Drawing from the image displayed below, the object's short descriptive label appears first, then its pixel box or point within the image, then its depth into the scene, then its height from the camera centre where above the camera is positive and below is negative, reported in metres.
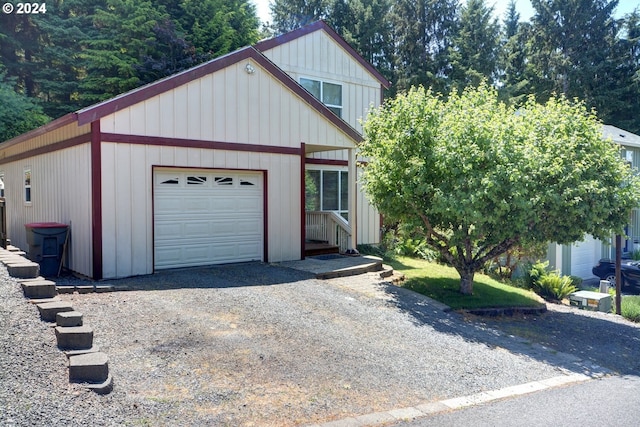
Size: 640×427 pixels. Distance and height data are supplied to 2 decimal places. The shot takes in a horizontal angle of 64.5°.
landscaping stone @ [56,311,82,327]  5.56 -1.35
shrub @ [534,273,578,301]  13.73 -2.48
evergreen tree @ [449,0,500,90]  33.78 +10.31
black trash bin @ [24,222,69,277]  9.98 -0.97
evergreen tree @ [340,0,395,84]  33.88 +11.25
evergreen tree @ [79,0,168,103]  22.36 +6.80
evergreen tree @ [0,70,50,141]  20.09 +3.29
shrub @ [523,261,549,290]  14.13 -2.18
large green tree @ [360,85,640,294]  8.91 +0.43
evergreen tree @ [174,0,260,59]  24.12 +8.38
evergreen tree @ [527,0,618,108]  34.62 +10.39
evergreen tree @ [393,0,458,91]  35.53 +11.37
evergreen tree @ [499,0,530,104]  35.12 +9.55
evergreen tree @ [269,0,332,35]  36.16 +13.34
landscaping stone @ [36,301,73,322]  5.83 -1.31
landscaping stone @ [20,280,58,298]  6.43 -1.19
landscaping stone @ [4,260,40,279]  7.10 -1.03
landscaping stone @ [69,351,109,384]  4.62 -1.59
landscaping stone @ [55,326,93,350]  5.19 -1.46
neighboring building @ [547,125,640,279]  17.65 -2.00
